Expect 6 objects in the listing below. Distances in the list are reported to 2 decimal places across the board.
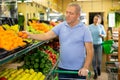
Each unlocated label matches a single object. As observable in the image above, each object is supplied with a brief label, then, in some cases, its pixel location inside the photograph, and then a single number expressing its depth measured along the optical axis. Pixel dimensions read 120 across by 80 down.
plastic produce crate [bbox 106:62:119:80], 3.17
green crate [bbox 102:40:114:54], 4.84
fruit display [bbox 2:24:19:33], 1.99
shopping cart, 2.31
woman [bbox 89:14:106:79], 4.75
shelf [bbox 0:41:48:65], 1.24
